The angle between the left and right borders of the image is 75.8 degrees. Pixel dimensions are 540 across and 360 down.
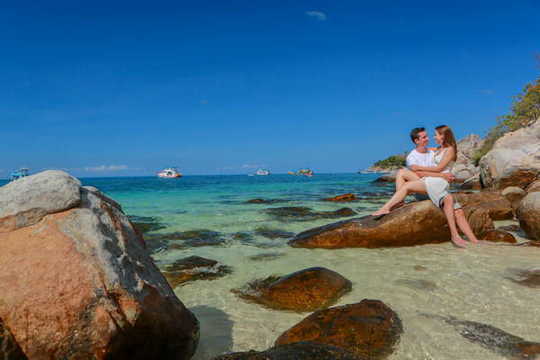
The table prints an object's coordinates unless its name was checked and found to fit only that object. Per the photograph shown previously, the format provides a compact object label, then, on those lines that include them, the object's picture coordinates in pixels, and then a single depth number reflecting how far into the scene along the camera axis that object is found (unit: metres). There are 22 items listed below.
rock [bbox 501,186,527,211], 12.80
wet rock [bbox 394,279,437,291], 4.54
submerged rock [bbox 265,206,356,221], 12.28
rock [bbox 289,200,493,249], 7.06
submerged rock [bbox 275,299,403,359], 2.95
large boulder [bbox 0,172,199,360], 2.35
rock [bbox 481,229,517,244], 7.01
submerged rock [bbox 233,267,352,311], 4.15
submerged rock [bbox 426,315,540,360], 2.83
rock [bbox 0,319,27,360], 2.24
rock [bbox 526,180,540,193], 11.83
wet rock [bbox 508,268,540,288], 4.47
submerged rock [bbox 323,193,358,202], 18.71
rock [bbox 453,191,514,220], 10.02
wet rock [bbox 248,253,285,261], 6.60
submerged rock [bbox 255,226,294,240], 8.97
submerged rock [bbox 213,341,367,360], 2.11
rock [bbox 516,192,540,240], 6.97
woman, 7.02
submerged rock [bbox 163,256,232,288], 5.44
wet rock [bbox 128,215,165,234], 10.88
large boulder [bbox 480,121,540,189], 15.47
